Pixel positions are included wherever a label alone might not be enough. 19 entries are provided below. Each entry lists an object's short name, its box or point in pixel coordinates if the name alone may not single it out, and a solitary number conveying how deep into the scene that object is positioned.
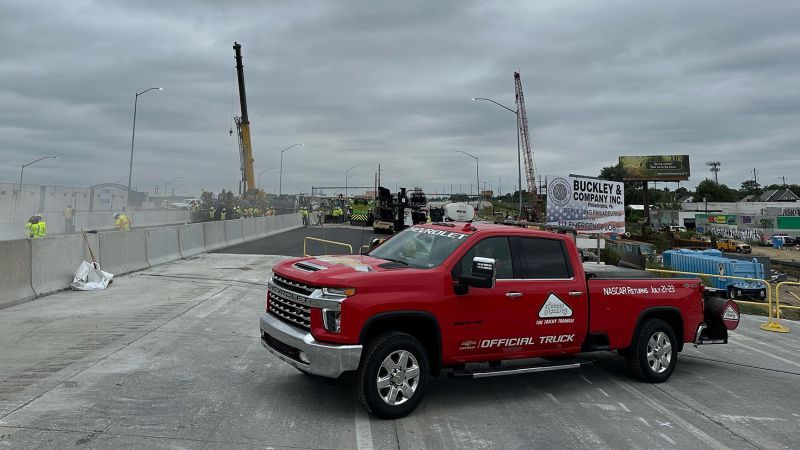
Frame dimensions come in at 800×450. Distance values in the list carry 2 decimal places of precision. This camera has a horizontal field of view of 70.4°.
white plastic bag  12.05
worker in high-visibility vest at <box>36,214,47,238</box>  16.67
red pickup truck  5.05
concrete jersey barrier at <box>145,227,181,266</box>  16.55
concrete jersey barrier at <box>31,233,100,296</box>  11.16
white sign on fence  13.74
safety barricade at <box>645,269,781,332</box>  10.87
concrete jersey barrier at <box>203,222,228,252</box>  22.25
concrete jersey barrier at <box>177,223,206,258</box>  19.39
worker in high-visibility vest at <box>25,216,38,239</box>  16.59
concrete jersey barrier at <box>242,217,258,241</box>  28.56
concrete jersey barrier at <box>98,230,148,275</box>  13.90
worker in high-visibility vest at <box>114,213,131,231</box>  19.31
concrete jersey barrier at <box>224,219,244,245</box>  25.30
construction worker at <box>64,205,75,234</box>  29.27
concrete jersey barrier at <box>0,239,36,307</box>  10.16
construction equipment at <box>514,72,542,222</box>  97.25
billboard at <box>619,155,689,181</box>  112.19
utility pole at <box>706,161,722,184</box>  147.75
